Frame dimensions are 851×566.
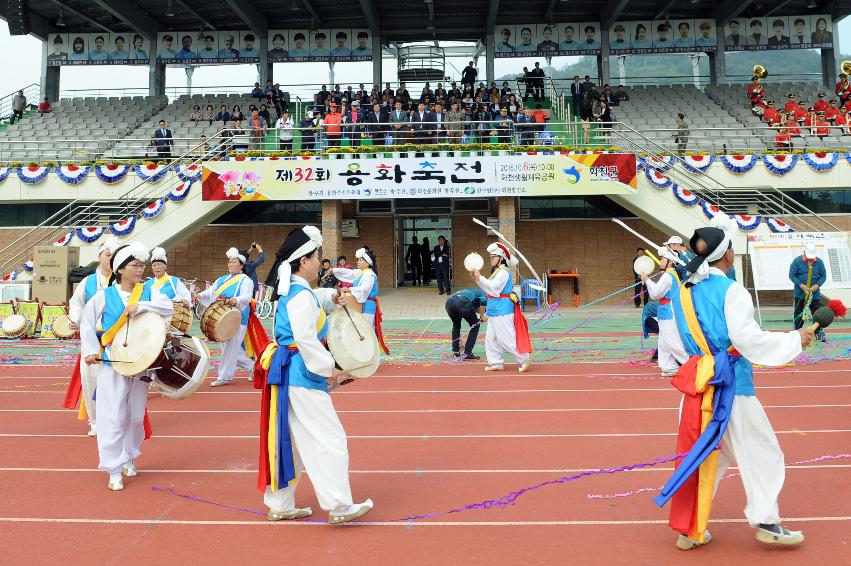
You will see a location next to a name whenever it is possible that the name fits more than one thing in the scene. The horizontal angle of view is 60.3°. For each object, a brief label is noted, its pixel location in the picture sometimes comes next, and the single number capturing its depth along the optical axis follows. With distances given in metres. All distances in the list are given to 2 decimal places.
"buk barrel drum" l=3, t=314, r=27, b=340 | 15.74
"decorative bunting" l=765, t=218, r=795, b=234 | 18.64
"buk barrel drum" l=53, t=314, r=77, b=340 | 15.77
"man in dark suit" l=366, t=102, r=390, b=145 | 21.17
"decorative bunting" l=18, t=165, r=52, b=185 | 21.25
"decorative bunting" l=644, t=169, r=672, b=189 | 19.34
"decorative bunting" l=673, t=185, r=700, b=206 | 19.19
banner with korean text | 19.31
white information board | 16.20
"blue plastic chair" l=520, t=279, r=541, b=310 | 21.20
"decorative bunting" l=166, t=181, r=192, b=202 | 19.92
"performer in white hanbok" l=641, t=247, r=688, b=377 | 9.71
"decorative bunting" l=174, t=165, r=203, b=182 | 20.16
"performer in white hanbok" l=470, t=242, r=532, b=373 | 10.59
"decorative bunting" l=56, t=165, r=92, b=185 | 21.16
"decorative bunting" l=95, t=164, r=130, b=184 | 21.14
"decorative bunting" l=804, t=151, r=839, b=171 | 20.45
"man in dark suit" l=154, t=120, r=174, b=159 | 22.14
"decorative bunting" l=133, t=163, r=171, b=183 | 21.05
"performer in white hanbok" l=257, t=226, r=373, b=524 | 4.31
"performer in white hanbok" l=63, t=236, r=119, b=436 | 6.66
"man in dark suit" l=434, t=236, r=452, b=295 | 21.86
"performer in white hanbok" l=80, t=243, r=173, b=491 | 5.45
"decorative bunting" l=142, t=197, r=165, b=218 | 19.62
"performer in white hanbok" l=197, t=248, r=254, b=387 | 9.78
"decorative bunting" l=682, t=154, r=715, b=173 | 20.69
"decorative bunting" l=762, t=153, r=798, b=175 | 20.47
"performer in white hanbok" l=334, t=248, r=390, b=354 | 8.85
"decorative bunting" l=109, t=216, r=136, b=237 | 19.34
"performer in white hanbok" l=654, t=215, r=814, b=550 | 3.89
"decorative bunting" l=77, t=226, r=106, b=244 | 19.33
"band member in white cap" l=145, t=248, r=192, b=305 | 8.84
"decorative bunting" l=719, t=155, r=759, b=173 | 20.55
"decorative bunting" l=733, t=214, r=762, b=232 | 18.67
